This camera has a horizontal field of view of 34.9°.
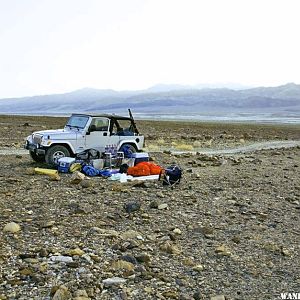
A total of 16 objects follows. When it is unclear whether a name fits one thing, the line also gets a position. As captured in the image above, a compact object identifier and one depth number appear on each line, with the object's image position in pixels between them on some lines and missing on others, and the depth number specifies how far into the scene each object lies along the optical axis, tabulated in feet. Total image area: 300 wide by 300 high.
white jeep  49.88
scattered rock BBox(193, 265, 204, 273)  21.77
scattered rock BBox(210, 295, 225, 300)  18.94
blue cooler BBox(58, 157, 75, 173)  45.60
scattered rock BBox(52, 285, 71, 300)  17.66
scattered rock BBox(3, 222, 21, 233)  24.71
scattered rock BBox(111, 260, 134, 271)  21.02
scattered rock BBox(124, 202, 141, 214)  30.37
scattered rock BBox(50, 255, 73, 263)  21.16
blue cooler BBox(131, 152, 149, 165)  47.55
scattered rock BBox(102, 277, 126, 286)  19.47
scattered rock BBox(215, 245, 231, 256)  23.93
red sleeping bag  43.78
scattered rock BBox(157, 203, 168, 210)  31.73
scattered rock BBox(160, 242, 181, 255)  23.58
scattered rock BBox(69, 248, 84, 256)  21.95
